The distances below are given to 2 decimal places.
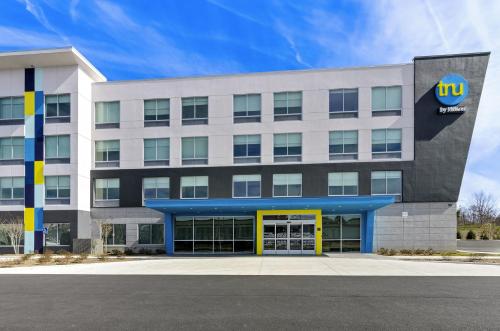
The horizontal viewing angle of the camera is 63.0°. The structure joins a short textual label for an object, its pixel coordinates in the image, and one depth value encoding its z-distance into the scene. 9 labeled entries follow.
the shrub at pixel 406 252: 27.01
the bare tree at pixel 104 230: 29.89
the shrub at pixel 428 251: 26.76
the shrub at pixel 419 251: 26.88
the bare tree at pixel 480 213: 75.60
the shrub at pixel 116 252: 28.74
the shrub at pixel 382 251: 27.12
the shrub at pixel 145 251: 29.51
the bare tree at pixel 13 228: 29.62
